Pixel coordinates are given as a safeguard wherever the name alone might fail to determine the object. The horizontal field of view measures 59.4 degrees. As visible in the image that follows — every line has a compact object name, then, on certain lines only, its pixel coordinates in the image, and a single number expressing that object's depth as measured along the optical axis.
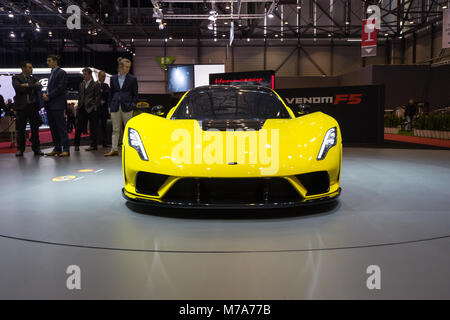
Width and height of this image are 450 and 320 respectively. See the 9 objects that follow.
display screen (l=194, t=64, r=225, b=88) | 21.20
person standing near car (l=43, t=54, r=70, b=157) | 6.52
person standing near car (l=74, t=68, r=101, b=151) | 7.49
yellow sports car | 2.64
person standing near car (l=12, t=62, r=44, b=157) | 6.66
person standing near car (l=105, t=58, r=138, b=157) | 6.34
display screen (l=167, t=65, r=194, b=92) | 20.84
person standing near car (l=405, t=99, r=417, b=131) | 14.62
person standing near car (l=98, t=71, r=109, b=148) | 7.92
